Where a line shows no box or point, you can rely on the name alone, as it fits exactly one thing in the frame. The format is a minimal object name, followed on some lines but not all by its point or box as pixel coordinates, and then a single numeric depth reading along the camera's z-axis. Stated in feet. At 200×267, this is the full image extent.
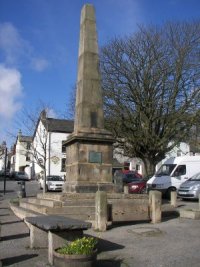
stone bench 16.66
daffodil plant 14.75
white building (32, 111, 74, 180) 132.93
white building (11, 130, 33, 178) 182.75
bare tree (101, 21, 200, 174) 67.33
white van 59.65
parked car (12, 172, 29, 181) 142.38
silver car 52.26
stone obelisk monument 33.36
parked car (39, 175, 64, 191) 77.48
